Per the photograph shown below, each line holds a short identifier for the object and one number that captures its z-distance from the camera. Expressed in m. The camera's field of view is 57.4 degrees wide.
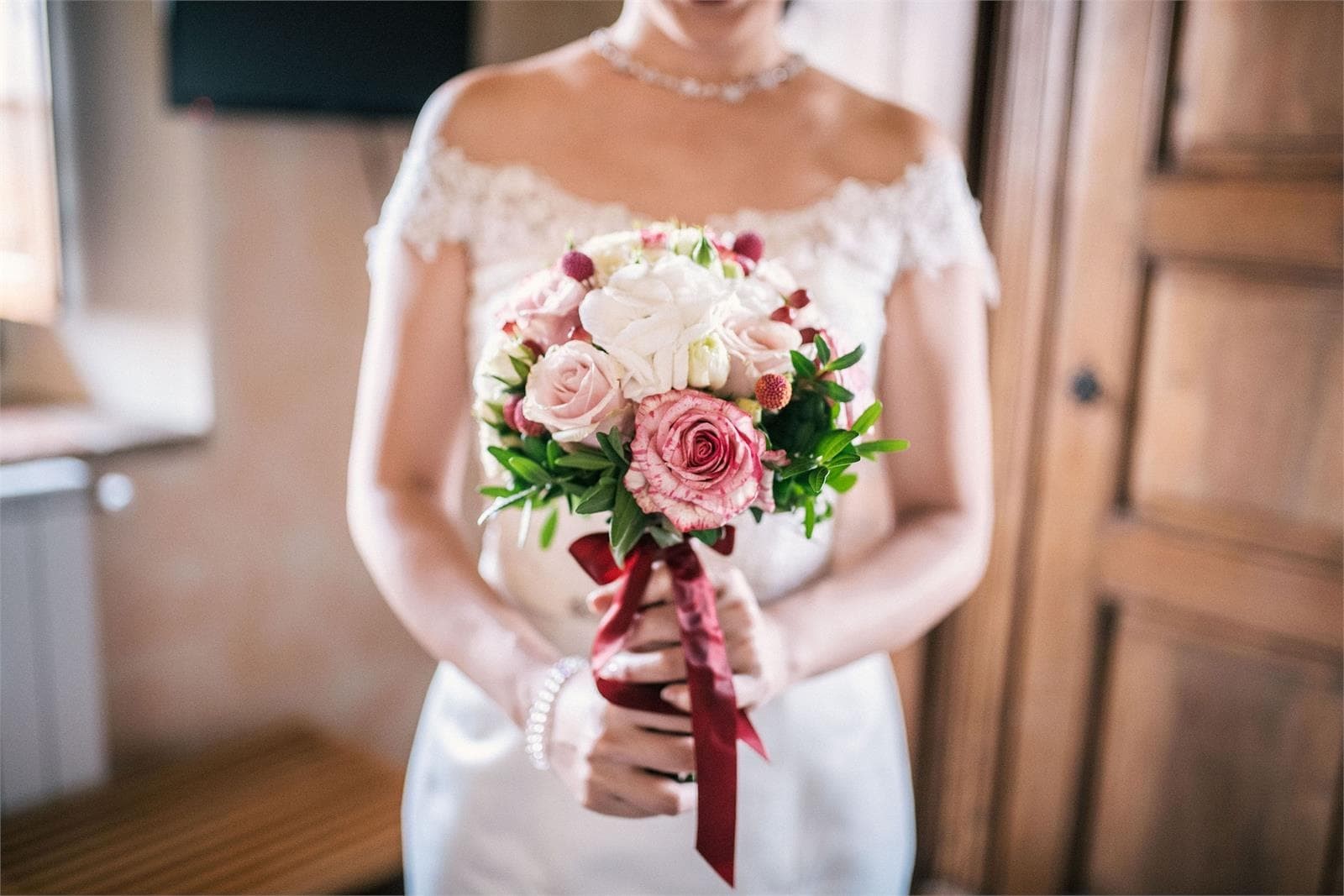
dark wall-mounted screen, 2.10
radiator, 2.04
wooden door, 1.92
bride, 1.27
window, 2.16
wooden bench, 1.95
